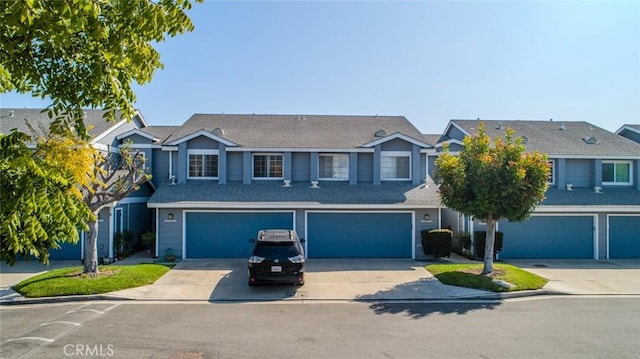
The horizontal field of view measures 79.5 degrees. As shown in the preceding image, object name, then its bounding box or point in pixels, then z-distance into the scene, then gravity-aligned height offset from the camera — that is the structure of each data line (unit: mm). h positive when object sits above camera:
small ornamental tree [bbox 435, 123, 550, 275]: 13031 +46
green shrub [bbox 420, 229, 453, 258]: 17391 -2693
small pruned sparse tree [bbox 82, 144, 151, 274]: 13312 -435
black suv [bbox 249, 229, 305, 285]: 12141 -2526
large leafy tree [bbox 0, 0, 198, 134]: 3600 +1482
